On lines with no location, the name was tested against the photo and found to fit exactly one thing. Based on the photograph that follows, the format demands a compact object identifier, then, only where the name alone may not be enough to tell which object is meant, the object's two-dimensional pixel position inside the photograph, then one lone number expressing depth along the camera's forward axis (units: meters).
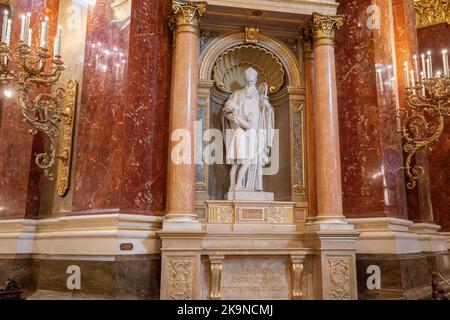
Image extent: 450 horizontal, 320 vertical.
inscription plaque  5.81
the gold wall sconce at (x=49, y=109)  5.32
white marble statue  6.58
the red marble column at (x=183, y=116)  5.66
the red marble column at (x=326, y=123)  6.05
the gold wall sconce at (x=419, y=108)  6.12
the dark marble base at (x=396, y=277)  5.79
